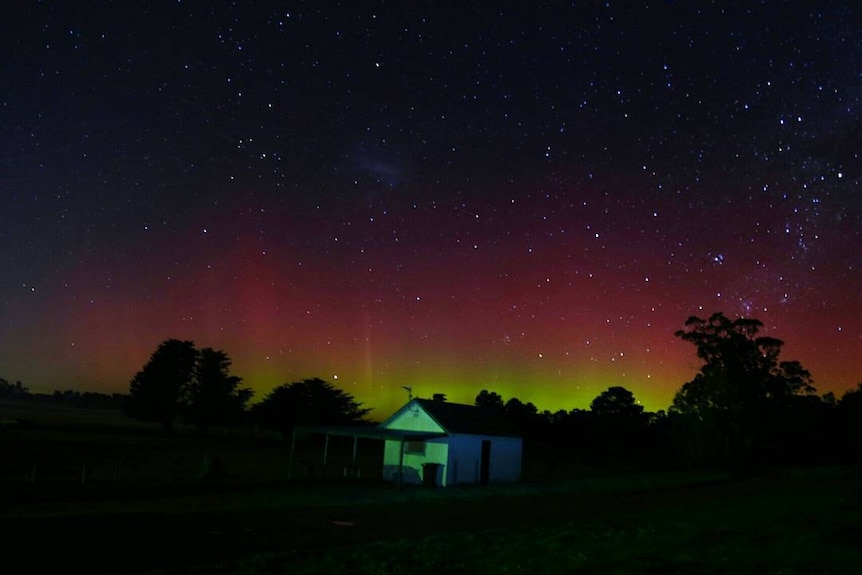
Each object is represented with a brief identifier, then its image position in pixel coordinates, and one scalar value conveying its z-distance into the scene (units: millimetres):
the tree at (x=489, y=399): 100375
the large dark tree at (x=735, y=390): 46375
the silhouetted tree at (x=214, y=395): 82562
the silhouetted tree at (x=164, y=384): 80625
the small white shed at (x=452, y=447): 34094
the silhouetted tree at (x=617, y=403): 86812
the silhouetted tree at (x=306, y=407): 81938
